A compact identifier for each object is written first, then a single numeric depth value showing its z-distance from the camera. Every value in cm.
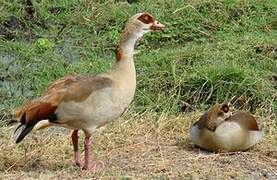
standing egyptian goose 1173
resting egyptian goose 1320
